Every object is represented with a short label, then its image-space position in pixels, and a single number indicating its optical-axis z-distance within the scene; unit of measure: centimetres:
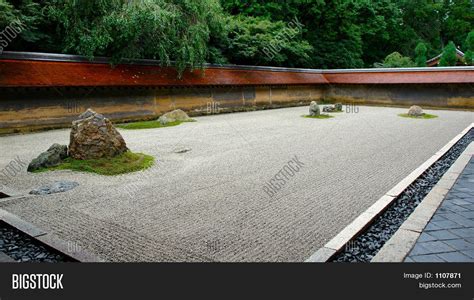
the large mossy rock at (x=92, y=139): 728
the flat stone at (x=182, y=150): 887
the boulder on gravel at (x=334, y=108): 1942
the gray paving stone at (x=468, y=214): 446
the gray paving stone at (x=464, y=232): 392
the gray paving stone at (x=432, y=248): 354
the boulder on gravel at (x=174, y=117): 1451
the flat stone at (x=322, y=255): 338
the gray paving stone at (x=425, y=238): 380
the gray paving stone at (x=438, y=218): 438
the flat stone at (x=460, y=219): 422
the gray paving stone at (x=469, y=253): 346
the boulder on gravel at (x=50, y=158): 702
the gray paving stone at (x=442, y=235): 384
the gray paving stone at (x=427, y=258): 339
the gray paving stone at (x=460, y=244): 362
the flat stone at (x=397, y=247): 340
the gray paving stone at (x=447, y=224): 416
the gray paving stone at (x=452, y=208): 467
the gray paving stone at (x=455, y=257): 338
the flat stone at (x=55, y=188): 560
